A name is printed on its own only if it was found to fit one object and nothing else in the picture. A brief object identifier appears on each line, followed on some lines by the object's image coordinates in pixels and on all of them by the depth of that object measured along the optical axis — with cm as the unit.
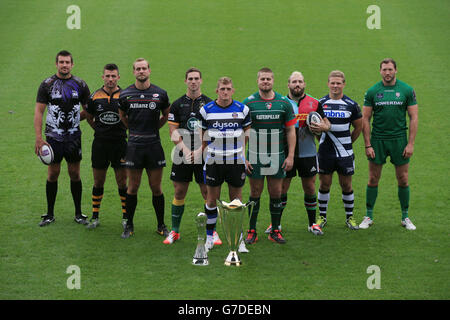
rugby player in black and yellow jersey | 1719
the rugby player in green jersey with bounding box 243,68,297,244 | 1576
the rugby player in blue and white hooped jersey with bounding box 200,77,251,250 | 1522
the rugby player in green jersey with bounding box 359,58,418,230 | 1719
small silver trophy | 1488
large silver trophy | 1468
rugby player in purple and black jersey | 1722
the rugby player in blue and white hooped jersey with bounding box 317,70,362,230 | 1706
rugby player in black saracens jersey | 1625
